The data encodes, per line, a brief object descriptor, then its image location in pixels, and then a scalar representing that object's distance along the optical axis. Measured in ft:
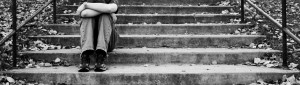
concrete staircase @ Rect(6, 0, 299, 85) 11.12
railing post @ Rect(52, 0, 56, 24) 16.49
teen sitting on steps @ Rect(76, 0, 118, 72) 11.48
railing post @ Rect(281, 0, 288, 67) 11.71
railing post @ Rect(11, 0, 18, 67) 11.62
